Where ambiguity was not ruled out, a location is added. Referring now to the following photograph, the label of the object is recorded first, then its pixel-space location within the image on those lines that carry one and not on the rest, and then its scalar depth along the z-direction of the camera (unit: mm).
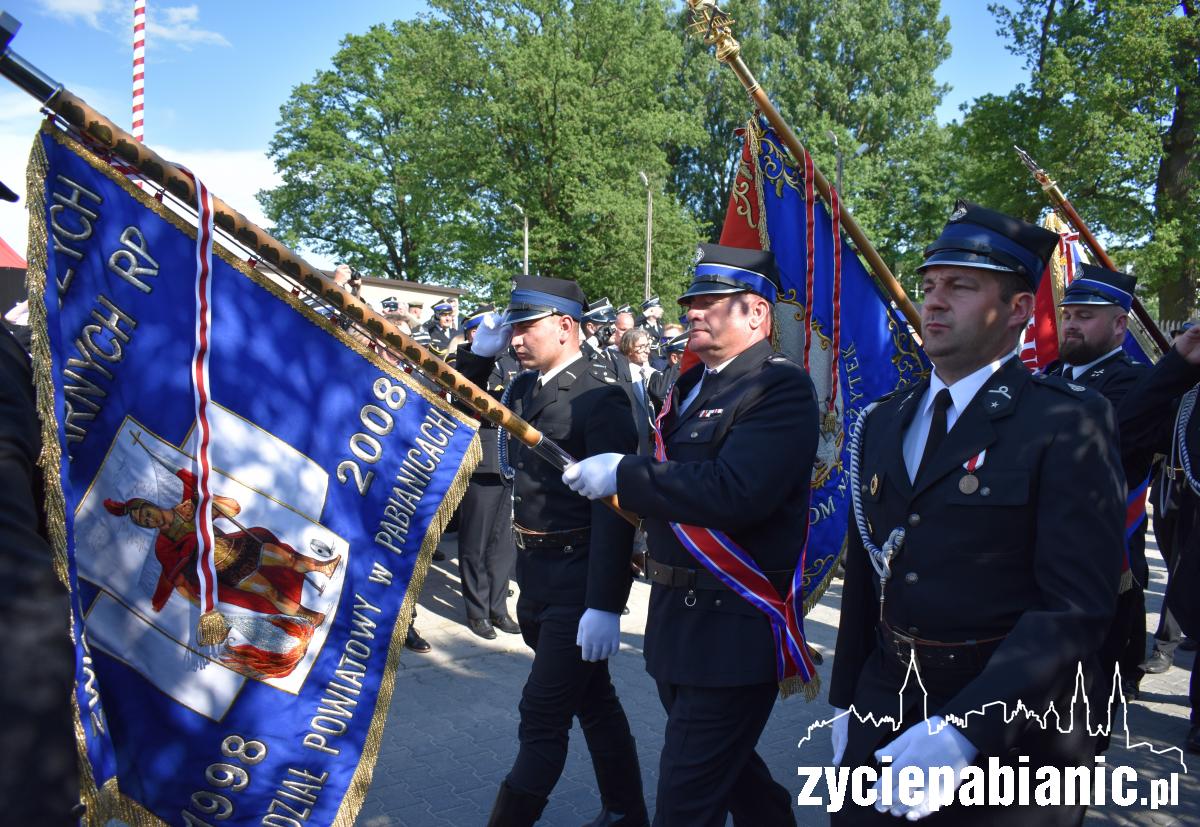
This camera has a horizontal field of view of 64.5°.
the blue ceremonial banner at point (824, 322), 4484
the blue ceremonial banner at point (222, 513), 2146
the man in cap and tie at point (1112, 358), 4883
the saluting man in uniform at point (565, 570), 3594
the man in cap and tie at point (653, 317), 15790
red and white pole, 2281
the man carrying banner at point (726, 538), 2930
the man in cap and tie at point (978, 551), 2039
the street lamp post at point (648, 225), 34153
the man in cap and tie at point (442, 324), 11359
